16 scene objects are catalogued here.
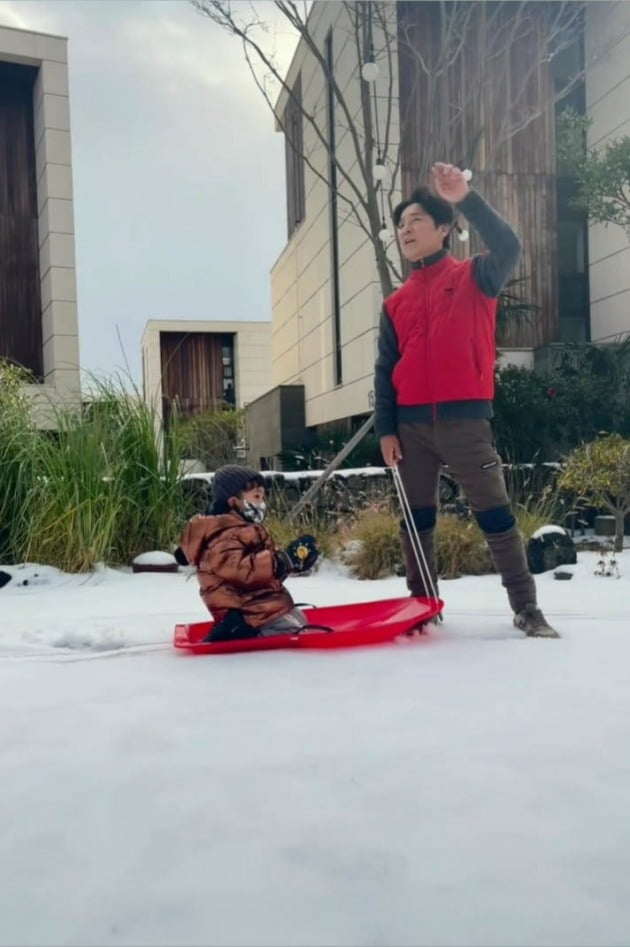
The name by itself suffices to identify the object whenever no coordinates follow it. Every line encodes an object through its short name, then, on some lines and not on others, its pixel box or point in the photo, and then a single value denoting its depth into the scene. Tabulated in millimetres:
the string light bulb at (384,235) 6077
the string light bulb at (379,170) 6254
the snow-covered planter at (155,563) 4473
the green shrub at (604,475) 5125
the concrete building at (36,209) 10766
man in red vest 2529
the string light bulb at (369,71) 5891
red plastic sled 2434
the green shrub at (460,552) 4289
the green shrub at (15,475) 4535
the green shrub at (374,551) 4402
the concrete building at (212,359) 22781
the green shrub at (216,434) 5567
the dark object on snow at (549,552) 4352
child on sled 2469
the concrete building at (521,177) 9695
